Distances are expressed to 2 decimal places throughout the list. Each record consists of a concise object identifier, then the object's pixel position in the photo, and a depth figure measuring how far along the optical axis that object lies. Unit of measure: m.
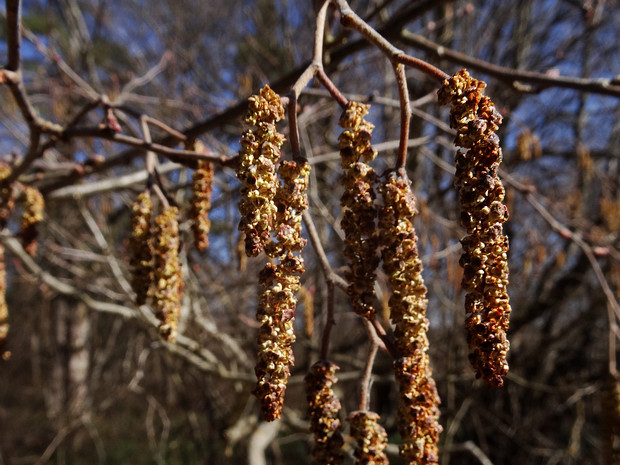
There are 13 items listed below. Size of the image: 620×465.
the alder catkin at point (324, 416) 0.15
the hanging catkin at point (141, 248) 0.17
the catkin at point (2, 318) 0.22
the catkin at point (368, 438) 0.14
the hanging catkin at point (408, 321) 0.12
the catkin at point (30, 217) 0.22
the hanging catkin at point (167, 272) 0.16
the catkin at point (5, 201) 0.22
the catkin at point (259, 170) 0.11
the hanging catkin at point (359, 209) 0.13
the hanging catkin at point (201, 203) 0.18
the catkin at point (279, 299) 0.12
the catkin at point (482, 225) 0.11
